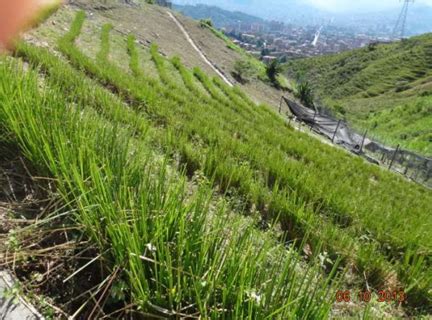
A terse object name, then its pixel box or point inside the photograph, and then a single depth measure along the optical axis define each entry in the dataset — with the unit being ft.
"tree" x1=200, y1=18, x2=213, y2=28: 119.89
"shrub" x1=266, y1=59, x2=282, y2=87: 109.88
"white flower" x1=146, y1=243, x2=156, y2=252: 5.42
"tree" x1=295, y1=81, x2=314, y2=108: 108.46
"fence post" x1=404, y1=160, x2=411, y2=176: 50.14
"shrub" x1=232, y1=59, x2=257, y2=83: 88.96
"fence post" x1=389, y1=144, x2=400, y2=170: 50.63
